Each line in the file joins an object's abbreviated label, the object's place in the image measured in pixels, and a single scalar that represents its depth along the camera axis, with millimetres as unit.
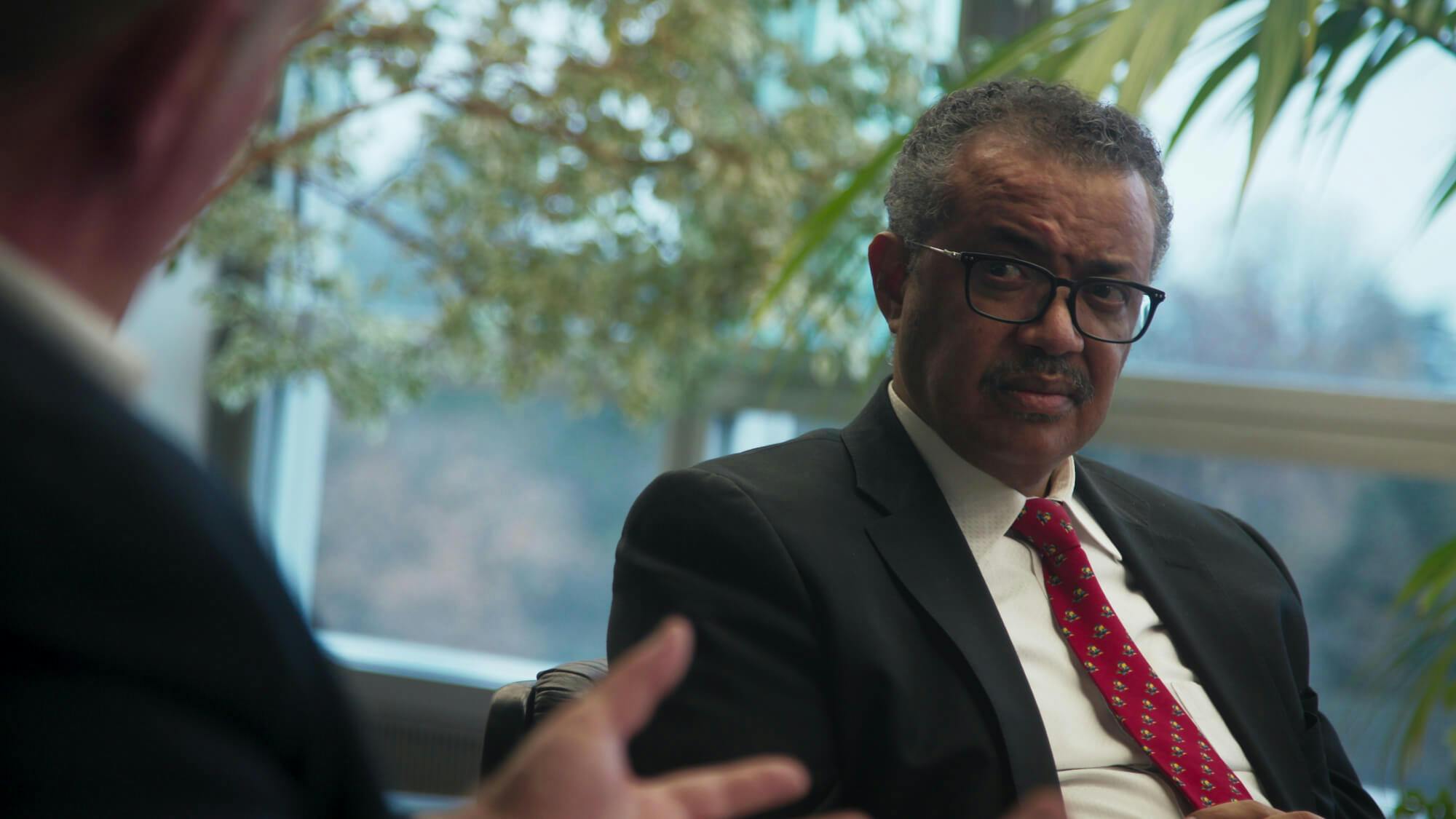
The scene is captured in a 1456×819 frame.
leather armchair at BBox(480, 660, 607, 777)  2084
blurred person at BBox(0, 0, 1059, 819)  1017
